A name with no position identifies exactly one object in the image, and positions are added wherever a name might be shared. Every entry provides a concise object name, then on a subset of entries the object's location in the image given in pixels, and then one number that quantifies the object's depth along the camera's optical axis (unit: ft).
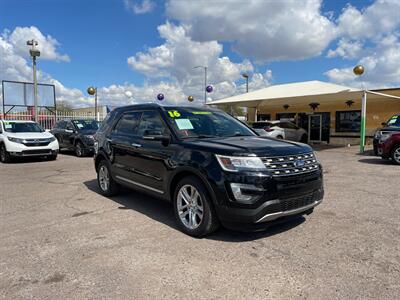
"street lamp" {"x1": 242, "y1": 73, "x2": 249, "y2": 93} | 93.20
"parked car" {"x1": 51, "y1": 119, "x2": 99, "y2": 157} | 46.09
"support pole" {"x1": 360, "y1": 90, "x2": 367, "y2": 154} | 49.19
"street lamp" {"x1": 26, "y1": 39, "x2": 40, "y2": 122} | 56.70
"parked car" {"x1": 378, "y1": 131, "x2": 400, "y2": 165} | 36.14
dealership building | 58.95
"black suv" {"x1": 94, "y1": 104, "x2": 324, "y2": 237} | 12.71
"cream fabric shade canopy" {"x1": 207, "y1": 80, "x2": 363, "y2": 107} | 52.22
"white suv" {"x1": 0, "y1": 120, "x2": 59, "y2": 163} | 39.42
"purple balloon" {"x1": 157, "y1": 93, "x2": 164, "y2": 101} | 87.10
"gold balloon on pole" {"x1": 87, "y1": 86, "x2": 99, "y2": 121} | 95.66
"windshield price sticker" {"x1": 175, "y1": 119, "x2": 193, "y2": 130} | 16.22
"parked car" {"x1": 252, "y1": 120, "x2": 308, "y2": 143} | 57.62
